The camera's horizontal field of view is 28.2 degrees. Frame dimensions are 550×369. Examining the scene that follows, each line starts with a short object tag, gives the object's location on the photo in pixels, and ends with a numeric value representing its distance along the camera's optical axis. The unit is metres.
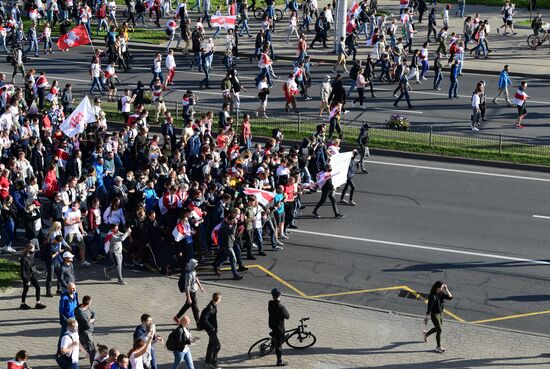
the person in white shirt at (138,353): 20.19
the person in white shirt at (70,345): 20.77
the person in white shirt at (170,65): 43.62
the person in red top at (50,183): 29.83
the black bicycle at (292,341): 22.97
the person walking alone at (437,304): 23.22
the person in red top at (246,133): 34.94
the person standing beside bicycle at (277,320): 22.51
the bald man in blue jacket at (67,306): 22.38
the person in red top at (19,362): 19.20
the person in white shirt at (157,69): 42.28
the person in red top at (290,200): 29.28
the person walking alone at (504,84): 41.53
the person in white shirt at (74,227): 27.05
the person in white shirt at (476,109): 38.56
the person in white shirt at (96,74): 41.91
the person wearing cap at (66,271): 24.50
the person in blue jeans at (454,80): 42.47
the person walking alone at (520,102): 39.44
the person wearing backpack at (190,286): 23.86
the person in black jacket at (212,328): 22.17
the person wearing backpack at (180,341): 21.23
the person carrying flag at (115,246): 26.12
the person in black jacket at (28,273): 24.73
